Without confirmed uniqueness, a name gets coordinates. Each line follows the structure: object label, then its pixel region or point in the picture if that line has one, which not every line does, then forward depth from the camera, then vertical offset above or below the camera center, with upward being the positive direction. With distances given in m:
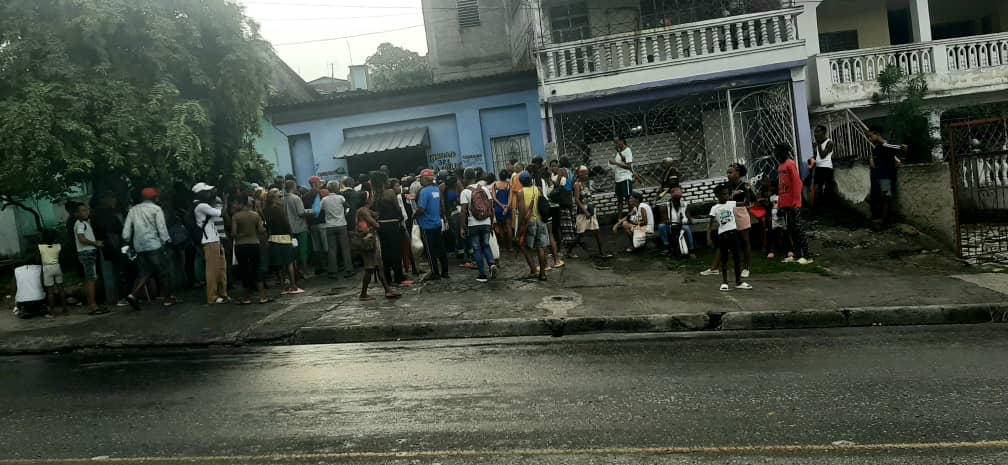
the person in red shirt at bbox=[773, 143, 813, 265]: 9.74 -0.37
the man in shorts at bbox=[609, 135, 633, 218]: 12.23 +0.34
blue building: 16.23 +2.13
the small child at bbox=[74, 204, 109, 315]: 9.25 +0.09
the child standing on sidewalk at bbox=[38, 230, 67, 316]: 9.45 -0.15
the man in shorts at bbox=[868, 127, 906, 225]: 10.97 -0.13
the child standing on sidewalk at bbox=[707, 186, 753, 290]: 8.74 -0.67
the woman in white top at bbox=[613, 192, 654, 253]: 11.60 -0.51
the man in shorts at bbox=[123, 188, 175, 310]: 9.32 +0.11
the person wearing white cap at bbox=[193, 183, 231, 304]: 9.41 -0.11
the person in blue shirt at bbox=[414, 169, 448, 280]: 10.00 -0.08
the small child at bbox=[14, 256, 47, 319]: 9.52 -0.40
